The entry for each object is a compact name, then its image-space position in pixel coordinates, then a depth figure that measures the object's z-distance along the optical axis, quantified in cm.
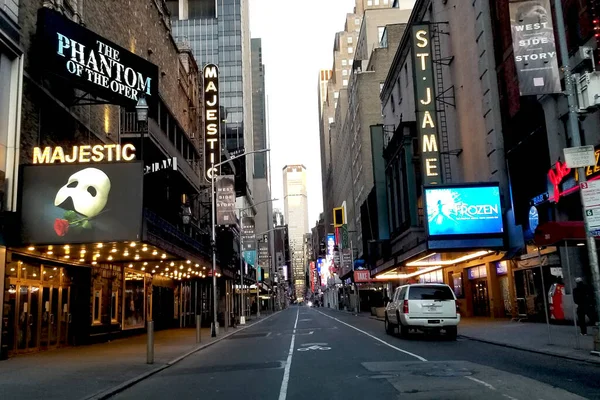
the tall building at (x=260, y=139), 14288
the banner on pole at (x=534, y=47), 1515
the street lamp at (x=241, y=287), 4572
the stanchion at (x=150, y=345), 1605
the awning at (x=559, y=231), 1636
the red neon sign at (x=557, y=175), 2284
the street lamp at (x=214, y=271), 2859
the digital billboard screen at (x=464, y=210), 3014
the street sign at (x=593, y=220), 1381
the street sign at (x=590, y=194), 1382
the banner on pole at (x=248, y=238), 5737
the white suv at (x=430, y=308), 2067
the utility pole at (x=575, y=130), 1384
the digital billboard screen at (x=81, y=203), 1848
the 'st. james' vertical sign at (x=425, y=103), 3494
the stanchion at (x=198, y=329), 2351
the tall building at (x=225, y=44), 10931
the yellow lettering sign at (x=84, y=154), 1917
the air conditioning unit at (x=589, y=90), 1456
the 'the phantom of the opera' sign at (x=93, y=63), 1931
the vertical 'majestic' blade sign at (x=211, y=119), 4416
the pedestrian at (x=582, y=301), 1705
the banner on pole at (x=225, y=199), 3275
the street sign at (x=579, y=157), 1426
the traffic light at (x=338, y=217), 8563
